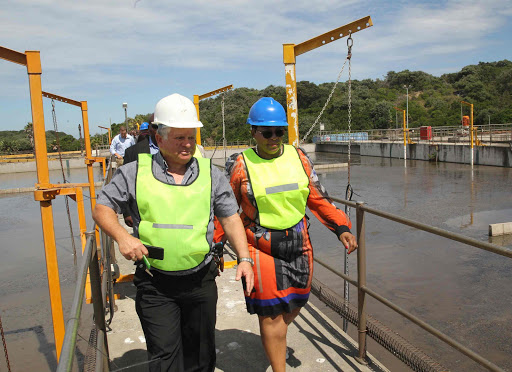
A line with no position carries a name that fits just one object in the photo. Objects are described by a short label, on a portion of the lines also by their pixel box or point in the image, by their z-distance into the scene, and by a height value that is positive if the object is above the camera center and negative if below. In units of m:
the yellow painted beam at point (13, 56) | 3.91 +0.82
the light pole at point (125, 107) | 16.12 +1.40
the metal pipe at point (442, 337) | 2.11 -1.07
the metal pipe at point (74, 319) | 1.24 -0.55
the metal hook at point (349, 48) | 4.03 +0.77
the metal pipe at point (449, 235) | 1.96 -0.51
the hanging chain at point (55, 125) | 6.53 +0.35
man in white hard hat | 2.12 -0.40
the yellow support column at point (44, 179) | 4.04 -0.26
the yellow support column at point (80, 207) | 4.74 -0.68
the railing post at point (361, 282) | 3.13 -1.02
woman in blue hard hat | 2.75 -0.50
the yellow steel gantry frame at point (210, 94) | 8.88 +0.98
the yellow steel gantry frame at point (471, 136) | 23.44 -0.26
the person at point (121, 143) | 10.61 +0.09
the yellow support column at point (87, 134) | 7.97 +0.27
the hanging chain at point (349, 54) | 4.02 +0.72
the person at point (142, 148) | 3.95 -0.02
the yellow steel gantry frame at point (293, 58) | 4.33 +0.77
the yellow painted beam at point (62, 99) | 7.54 +0.87
